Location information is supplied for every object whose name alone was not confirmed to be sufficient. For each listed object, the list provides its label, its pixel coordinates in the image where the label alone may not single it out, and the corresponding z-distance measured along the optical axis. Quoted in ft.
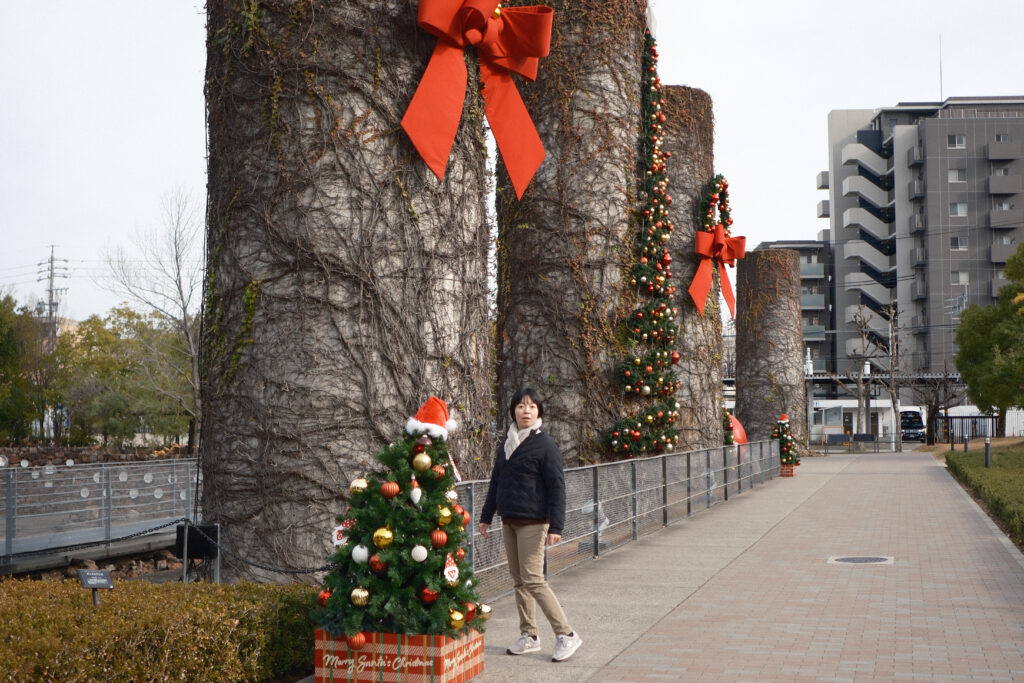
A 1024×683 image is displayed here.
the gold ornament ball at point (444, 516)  18.28
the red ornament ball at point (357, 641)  17.69
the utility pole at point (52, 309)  164.04
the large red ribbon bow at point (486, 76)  24.17
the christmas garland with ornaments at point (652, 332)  45.98
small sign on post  17.01
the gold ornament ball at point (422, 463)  18.42
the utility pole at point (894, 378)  158.20
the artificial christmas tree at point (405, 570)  17.79
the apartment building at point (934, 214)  224.94
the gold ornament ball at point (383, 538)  17.92
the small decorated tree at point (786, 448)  90.43
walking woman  21.27
